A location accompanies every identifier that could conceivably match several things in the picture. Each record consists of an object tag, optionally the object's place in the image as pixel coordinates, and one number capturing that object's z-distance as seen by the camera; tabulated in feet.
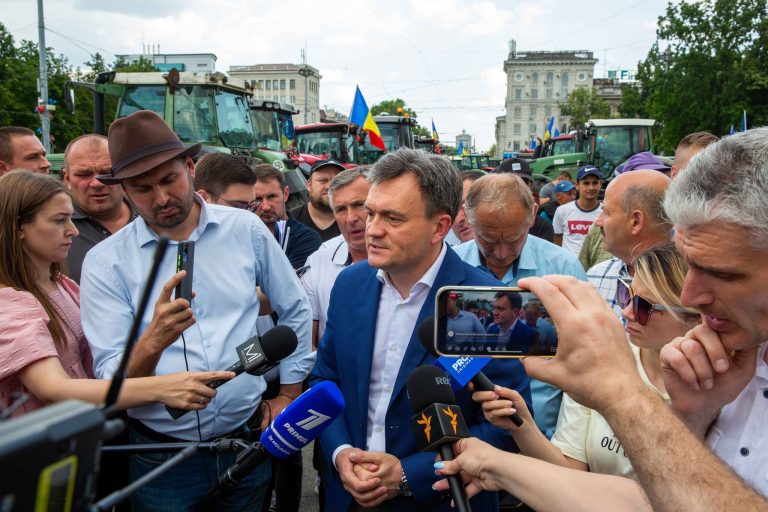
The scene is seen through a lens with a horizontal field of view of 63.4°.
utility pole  73.36
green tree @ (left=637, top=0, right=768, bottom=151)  118.21
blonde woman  7.26
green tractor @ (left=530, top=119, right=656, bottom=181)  73.92
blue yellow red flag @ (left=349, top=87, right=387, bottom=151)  40.11
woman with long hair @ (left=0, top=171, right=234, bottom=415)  7.66
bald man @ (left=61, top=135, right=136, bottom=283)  12.96
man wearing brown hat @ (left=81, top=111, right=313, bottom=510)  8.65
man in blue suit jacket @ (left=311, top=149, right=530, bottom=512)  7.61
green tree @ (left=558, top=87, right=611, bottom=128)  220.02
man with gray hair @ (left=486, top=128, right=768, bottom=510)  4.24
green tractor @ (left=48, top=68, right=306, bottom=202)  40.04
